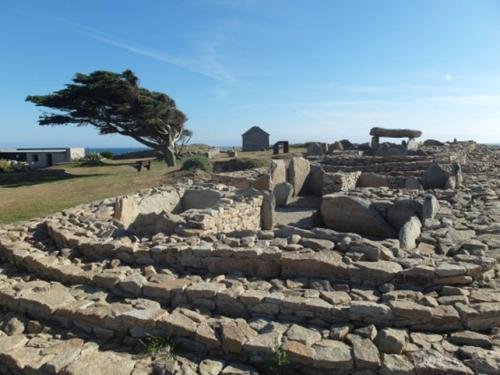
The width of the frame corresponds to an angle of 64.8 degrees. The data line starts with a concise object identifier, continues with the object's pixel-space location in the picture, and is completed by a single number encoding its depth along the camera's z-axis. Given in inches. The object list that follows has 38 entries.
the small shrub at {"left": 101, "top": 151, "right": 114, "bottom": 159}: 1496.1
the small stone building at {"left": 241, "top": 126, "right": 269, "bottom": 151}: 1497.3
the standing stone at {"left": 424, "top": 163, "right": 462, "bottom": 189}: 420.6
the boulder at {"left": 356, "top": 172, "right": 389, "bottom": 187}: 510.0
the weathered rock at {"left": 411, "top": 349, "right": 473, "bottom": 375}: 123.7
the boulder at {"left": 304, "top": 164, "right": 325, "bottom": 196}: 530.0
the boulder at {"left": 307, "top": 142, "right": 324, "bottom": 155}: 1011.6
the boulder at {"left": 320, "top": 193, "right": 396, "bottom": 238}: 297.9
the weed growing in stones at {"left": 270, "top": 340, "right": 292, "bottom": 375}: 137.5
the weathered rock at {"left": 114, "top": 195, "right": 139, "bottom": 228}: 326.0
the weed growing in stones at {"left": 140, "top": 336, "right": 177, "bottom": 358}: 152.7
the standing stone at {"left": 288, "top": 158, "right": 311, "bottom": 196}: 519.2
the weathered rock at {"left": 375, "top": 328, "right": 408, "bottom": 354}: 135.3
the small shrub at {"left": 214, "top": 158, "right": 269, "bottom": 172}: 828.0
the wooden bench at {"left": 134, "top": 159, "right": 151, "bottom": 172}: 940.7
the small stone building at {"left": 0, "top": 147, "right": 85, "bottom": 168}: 1413.6
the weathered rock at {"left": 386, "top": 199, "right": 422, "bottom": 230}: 291.4
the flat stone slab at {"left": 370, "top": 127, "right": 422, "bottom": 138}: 1077.3
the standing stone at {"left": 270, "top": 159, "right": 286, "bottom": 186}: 495.4
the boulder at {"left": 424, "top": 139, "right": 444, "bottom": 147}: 1202.7
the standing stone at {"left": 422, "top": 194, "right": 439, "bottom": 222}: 273.8
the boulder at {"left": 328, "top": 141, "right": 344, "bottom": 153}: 1061.6
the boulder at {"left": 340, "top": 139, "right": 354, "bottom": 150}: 1158.3
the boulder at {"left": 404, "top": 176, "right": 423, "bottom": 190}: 437.8
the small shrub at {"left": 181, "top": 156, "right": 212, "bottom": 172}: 786.8
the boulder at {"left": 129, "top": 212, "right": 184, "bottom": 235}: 258.2
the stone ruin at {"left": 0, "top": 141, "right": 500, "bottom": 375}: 139.9
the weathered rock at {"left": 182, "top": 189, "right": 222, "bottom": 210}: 370.1
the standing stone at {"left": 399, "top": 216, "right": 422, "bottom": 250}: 208.2
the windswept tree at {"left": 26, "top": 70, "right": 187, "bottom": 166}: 960.3
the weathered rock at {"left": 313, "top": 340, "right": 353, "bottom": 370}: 132.3
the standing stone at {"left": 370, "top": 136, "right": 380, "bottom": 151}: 1061.5
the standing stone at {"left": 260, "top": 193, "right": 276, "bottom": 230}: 360.8
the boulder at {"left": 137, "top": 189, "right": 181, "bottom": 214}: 357.2
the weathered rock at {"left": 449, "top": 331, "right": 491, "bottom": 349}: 135.2
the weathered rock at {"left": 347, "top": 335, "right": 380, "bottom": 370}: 131.0
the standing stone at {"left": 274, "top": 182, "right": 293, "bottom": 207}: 464.9
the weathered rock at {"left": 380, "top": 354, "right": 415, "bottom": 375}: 126.4
